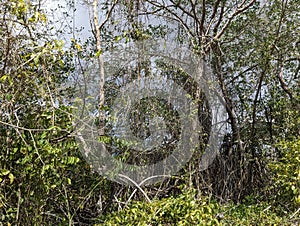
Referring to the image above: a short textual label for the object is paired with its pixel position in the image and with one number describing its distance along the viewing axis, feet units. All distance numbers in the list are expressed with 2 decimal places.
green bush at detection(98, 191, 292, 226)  10.57
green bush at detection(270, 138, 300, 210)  13.75
